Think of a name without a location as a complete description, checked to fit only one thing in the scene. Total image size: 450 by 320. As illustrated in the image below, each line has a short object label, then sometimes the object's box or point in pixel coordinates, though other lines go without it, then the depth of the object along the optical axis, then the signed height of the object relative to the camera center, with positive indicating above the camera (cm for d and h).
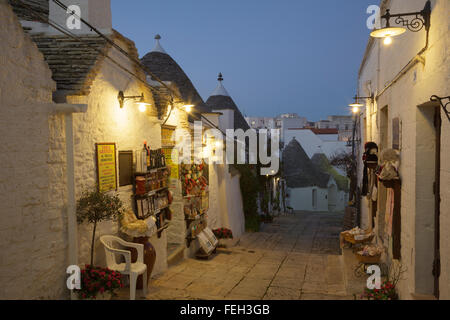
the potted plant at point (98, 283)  439 -166
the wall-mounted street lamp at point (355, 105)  989 +116
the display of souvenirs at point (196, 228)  864 -198
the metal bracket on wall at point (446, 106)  310 +37
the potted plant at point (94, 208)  460 -74
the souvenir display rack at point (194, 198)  856 -124
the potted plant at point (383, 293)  491 -204
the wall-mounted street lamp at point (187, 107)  806 +98
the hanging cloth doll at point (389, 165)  518 -28
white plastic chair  513 -165
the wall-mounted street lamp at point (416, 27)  379 +129
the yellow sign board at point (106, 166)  512 -22
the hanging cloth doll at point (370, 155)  683 -16
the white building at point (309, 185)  2894 -303
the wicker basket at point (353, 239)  767 -201
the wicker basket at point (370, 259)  621 -196
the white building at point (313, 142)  3588 +57
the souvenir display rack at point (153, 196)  622 -85
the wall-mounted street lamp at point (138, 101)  578 +83
